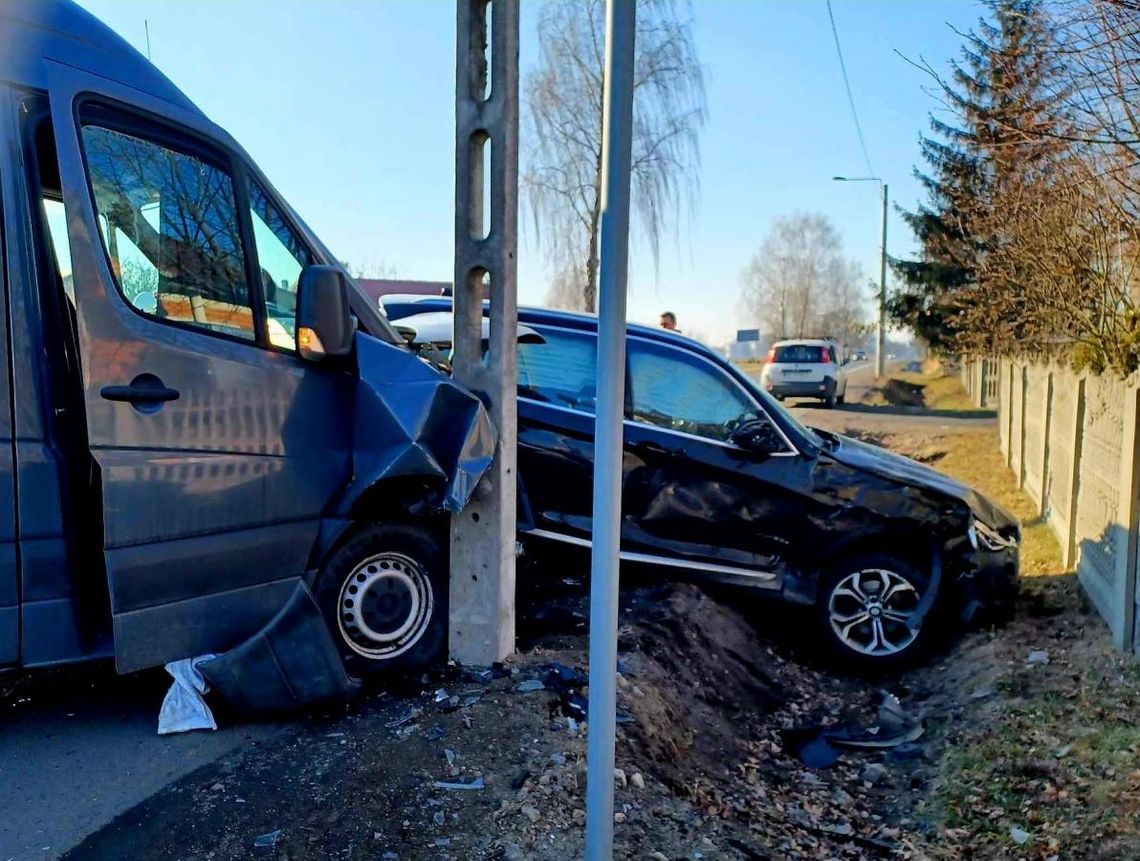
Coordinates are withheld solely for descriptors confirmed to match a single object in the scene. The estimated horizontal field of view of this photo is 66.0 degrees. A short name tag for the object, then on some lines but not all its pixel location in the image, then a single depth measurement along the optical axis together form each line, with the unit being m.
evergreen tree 6.60
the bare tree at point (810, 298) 68.19
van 3.49
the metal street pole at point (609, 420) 2.11
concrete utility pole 4.15
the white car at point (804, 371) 24.95
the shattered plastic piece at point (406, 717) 3.84
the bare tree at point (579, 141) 21.73
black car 5.65
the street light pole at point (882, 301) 28.06
